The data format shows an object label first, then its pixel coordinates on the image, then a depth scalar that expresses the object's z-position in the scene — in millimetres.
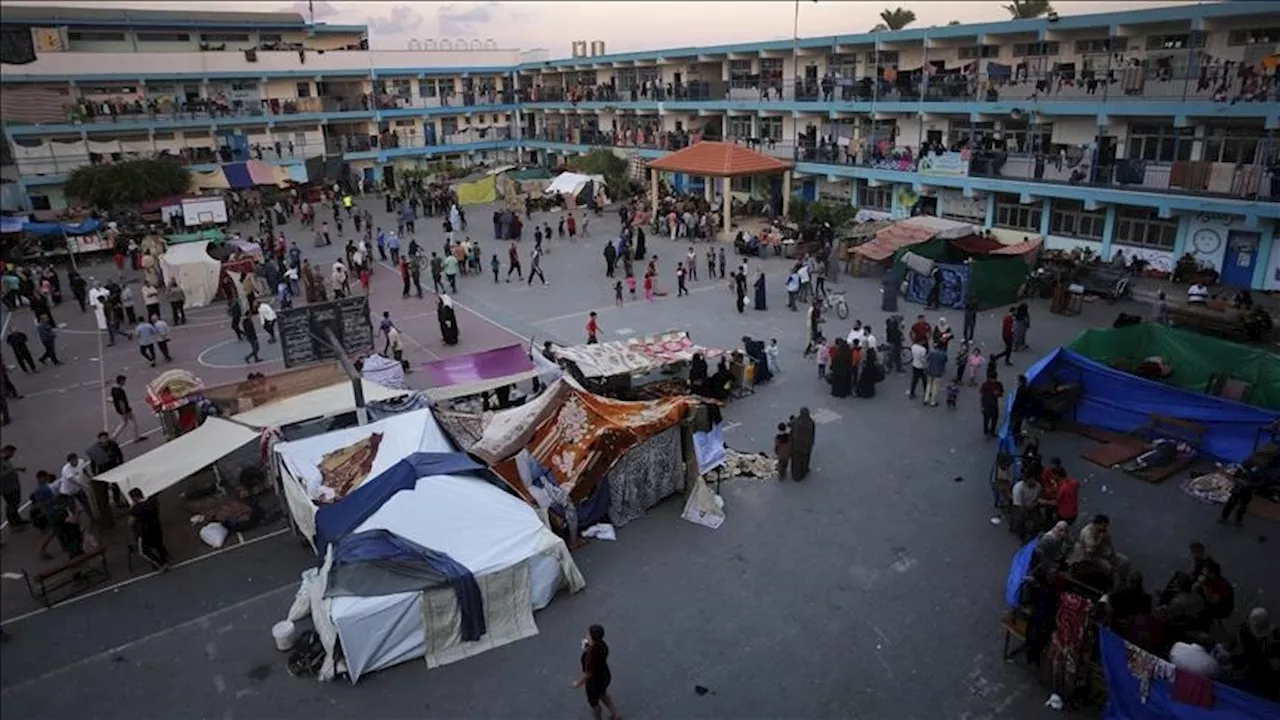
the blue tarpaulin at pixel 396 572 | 9773
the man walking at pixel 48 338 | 20953
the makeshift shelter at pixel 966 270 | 23844
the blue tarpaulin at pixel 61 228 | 30922
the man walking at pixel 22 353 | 16969
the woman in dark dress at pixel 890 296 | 23781
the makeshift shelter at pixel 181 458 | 12000
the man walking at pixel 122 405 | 16312
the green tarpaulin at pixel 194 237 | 31466
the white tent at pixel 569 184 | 42656
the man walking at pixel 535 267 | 27469
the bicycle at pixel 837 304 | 23266
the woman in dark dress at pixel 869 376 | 17422
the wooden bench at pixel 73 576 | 10859
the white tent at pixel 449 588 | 9656
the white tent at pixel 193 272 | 26125
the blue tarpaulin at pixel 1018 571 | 9781
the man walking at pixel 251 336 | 20875
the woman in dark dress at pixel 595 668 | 8375
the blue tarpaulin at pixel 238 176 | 41781
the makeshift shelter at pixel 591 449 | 12523
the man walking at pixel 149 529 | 11594
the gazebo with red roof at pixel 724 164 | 33625
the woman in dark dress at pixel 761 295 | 23906
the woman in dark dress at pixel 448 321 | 21625
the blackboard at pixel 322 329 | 12688
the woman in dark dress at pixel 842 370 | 17359
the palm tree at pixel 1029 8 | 47406
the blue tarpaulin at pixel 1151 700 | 7500
